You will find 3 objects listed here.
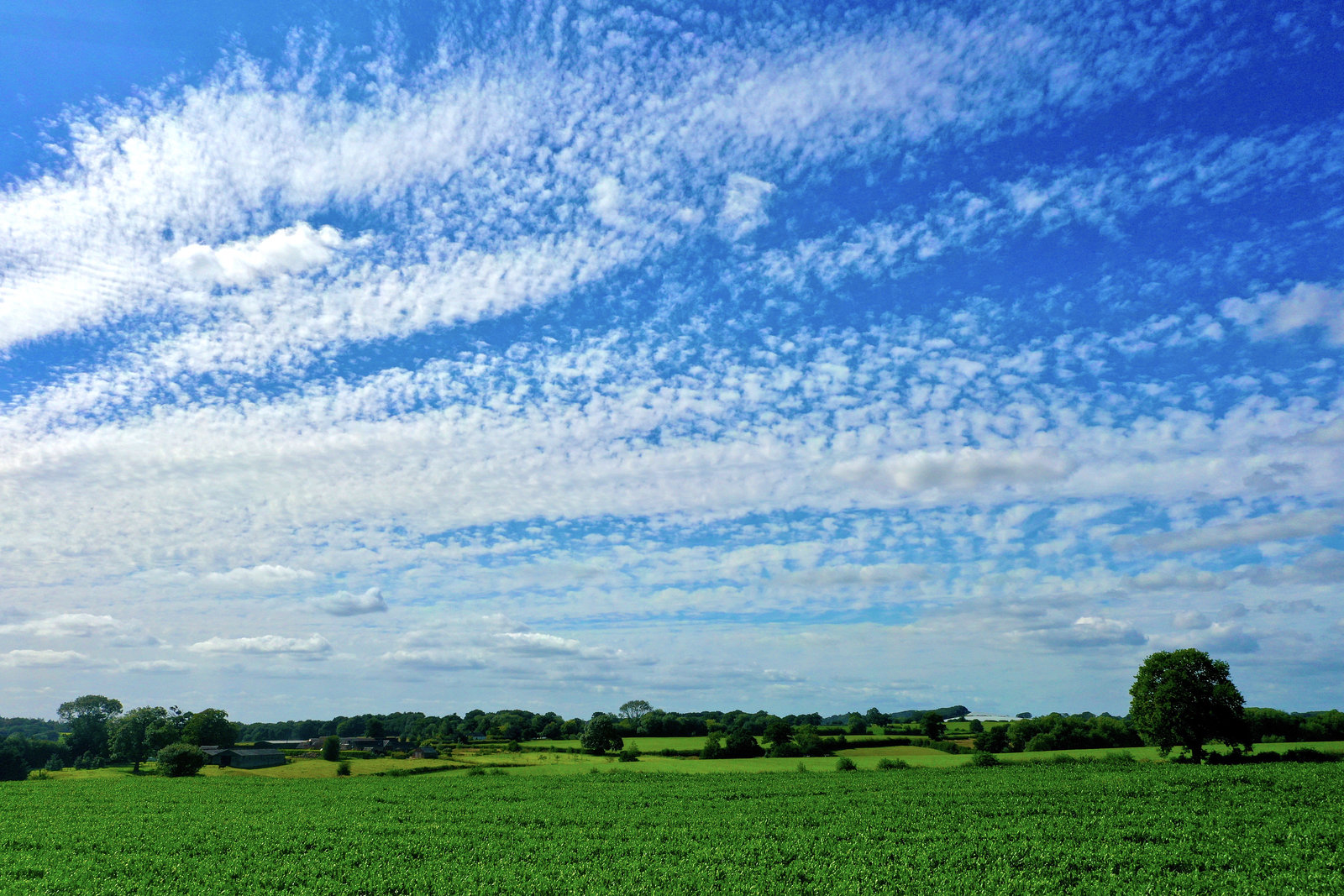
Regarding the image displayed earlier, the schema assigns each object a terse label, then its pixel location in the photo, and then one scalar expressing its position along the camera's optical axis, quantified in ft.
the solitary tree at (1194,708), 227.81
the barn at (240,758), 358.84
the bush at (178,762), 292.61
